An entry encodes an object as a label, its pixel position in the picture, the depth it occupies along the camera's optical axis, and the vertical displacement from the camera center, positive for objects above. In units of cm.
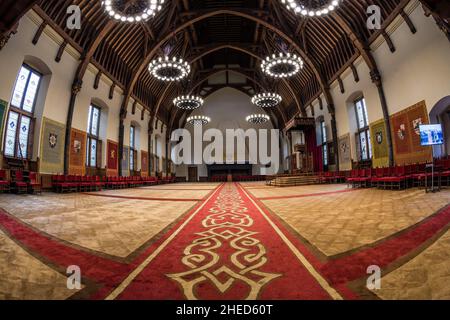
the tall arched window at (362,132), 1212 +240
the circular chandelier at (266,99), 1608 +605
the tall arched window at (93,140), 1238 +234
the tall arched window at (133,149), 1653 +224
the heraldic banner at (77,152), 1078 +141
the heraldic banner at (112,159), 1352 +126
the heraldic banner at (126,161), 1515 +117
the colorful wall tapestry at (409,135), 839 +158
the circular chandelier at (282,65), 1199 +662
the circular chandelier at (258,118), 2069 +583
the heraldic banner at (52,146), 920 +153
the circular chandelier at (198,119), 2003 +558
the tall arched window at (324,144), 1611 +222
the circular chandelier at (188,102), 1566 +582
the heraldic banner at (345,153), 1330 +121
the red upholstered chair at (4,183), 706 -13
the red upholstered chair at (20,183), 738 -14
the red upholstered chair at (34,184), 769 -20
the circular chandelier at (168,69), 1137 +623
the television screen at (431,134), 564 +98
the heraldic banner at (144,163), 1784 +116
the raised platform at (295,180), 1305 -55
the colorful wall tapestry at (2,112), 758 +257
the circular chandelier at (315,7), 815 +685
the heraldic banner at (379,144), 1047 +138
